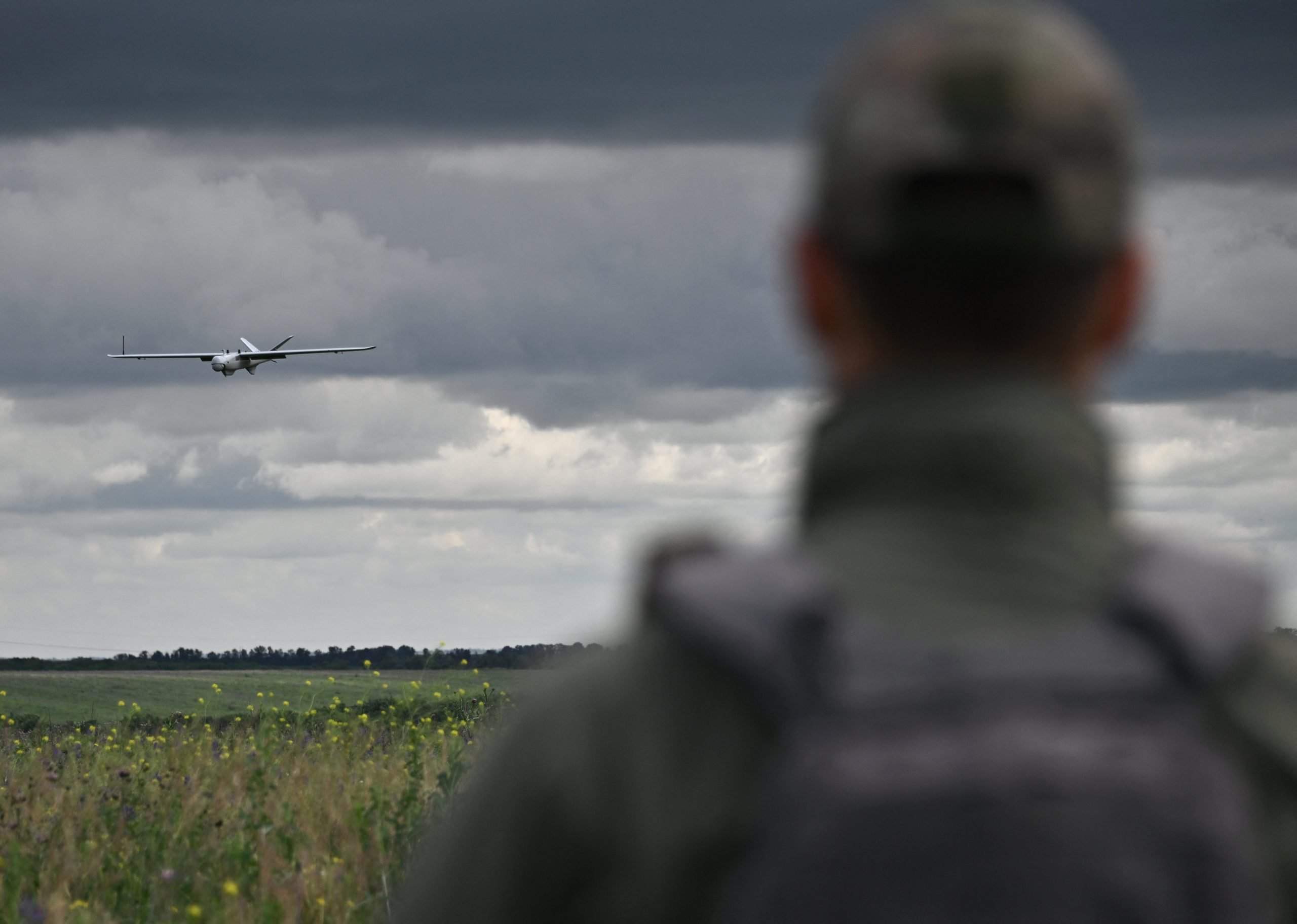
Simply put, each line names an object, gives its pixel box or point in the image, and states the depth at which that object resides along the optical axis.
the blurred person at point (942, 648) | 4.82
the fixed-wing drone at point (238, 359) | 110.80
